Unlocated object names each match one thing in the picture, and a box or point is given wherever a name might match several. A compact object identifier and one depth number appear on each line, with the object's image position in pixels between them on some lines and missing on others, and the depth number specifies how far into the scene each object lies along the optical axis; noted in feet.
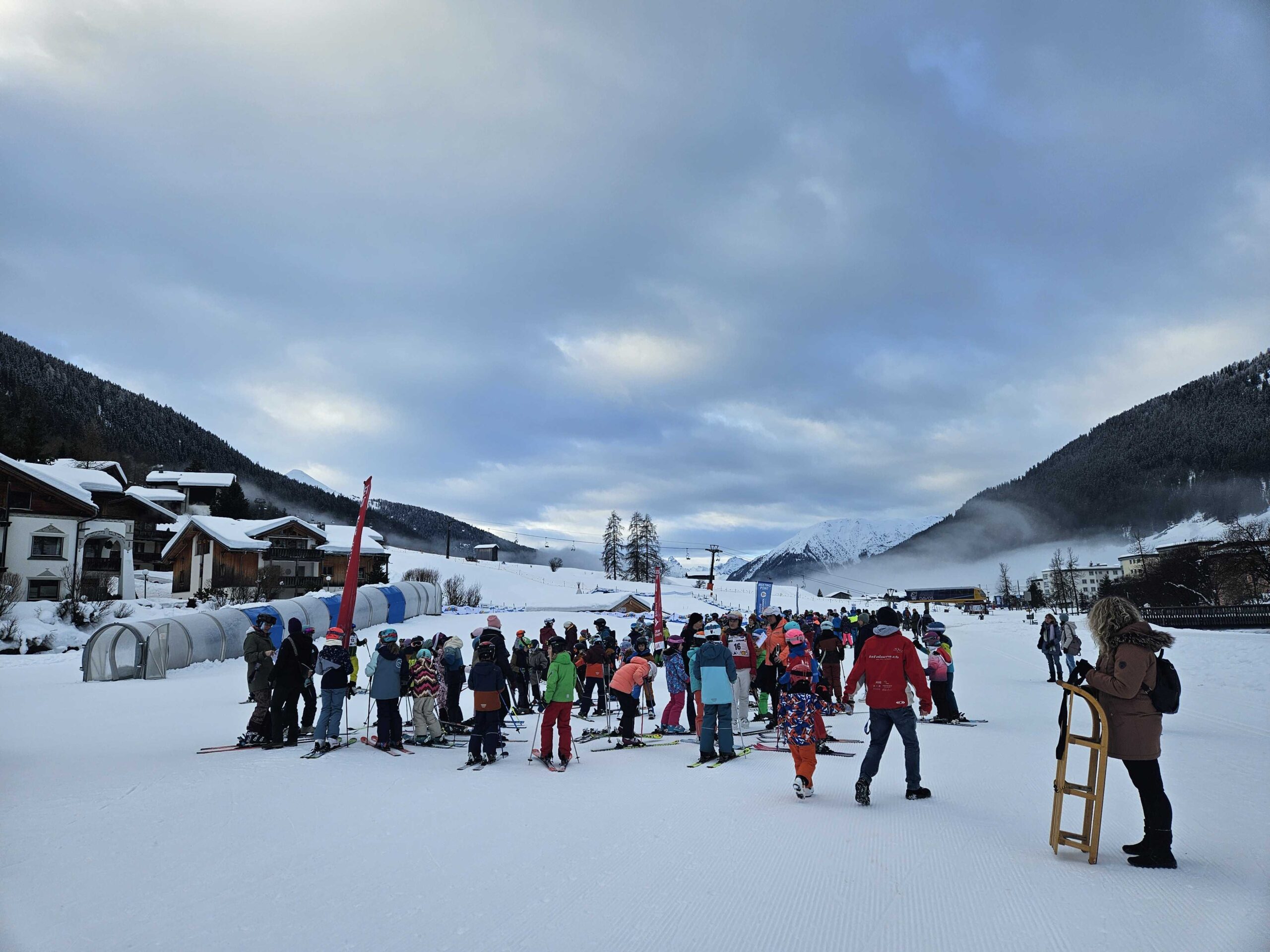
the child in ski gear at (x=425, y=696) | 34.76
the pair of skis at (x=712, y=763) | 29.50
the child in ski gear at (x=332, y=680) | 31.99
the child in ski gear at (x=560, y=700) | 30.14
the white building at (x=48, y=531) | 113.19
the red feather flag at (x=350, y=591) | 39.78
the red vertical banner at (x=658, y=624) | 77.92
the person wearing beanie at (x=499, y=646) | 30.40
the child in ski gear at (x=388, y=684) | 32.78
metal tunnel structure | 62.39
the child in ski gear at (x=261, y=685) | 33.96
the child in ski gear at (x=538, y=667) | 49.85
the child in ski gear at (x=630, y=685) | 34.94
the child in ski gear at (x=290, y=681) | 32.97
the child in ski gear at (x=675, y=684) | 39.04
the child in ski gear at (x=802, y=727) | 23.44
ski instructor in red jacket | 22.11
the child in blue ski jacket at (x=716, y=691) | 29.63
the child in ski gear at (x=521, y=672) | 47.65
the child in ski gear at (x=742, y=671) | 39.42
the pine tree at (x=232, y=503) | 261.85
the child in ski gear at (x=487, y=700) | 29.86
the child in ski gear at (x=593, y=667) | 48.62
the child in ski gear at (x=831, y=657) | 46.09
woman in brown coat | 15.57
